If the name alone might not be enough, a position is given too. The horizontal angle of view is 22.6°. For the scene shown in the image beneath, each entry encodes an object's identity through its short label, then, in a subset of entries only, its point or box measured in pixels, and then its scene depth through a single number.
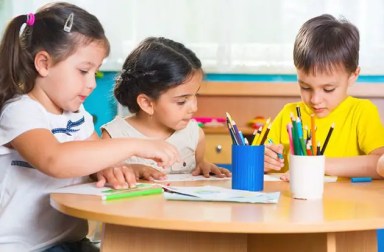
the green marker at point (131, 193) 2.23
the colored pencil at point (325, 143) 2.31
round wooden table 1.97
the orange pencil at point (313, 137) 2.30
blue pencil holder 2.40
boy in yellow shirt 2.94
